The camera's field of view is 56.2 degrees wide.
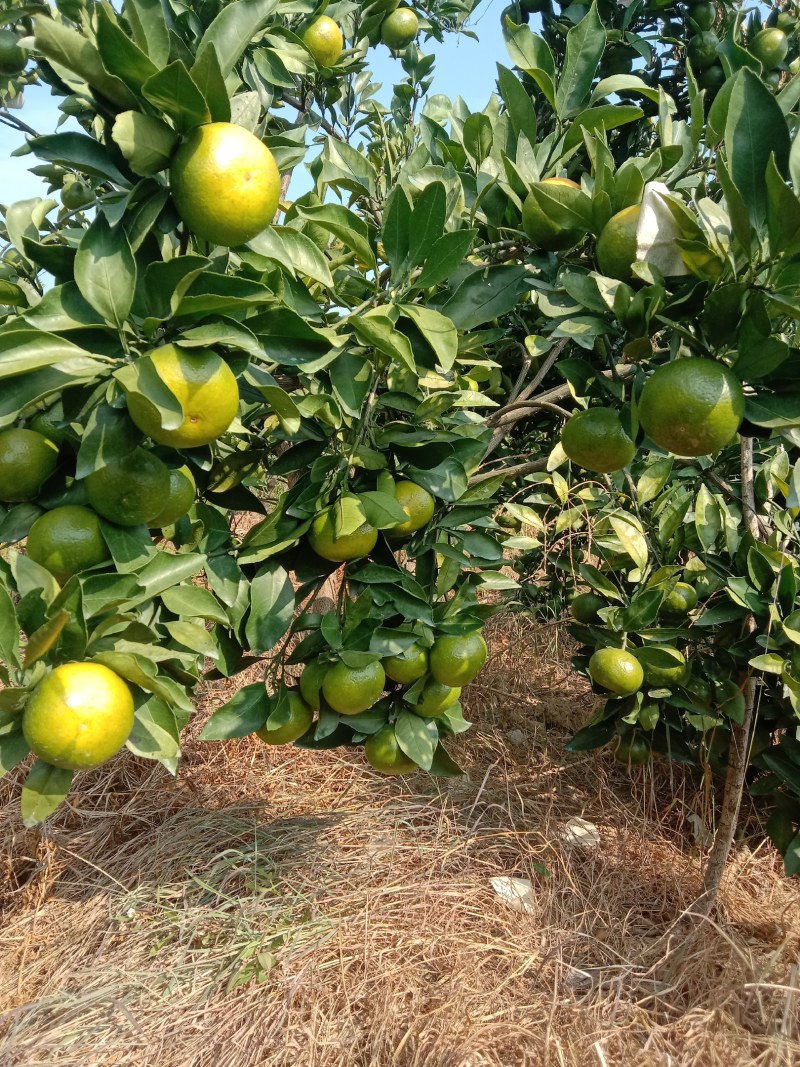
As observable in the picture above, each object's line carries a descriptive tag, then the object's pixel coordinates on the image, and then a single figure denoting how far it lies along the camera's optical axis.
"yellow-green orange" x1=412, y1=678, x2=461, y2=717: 1.46
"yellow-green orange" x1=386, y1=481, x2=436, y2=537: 1.33
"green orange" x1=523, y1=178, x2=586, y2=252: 1.13
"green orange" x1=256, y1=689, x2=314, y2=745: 1.38
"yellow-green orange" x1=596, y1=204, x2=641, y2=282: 1.02
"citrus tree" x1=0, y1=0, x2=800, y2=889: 0.90
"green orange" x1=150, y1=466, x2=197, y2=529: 1.05
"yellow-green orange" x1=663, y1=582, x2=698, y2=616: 2.02
